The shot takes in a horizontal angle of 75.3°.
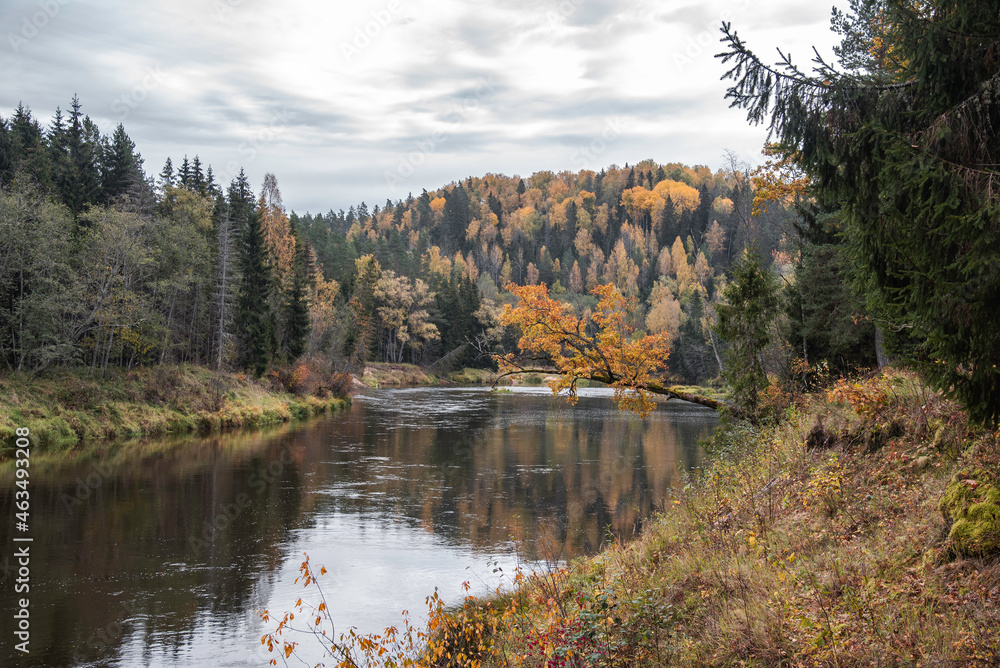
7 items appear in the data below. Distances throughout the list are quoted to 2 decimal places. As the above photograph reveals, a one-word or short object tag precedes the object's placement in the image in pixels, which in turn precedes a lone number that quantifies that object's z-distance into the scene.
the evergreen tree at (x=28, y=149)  42.62
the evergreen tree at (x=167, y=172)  73.31
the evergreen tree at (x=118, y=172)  48.57
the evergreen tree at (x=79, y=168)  45.53
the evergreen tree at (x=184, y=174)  65.94
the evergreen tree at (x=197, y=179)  64.88
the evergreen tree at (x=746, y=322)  19.71
